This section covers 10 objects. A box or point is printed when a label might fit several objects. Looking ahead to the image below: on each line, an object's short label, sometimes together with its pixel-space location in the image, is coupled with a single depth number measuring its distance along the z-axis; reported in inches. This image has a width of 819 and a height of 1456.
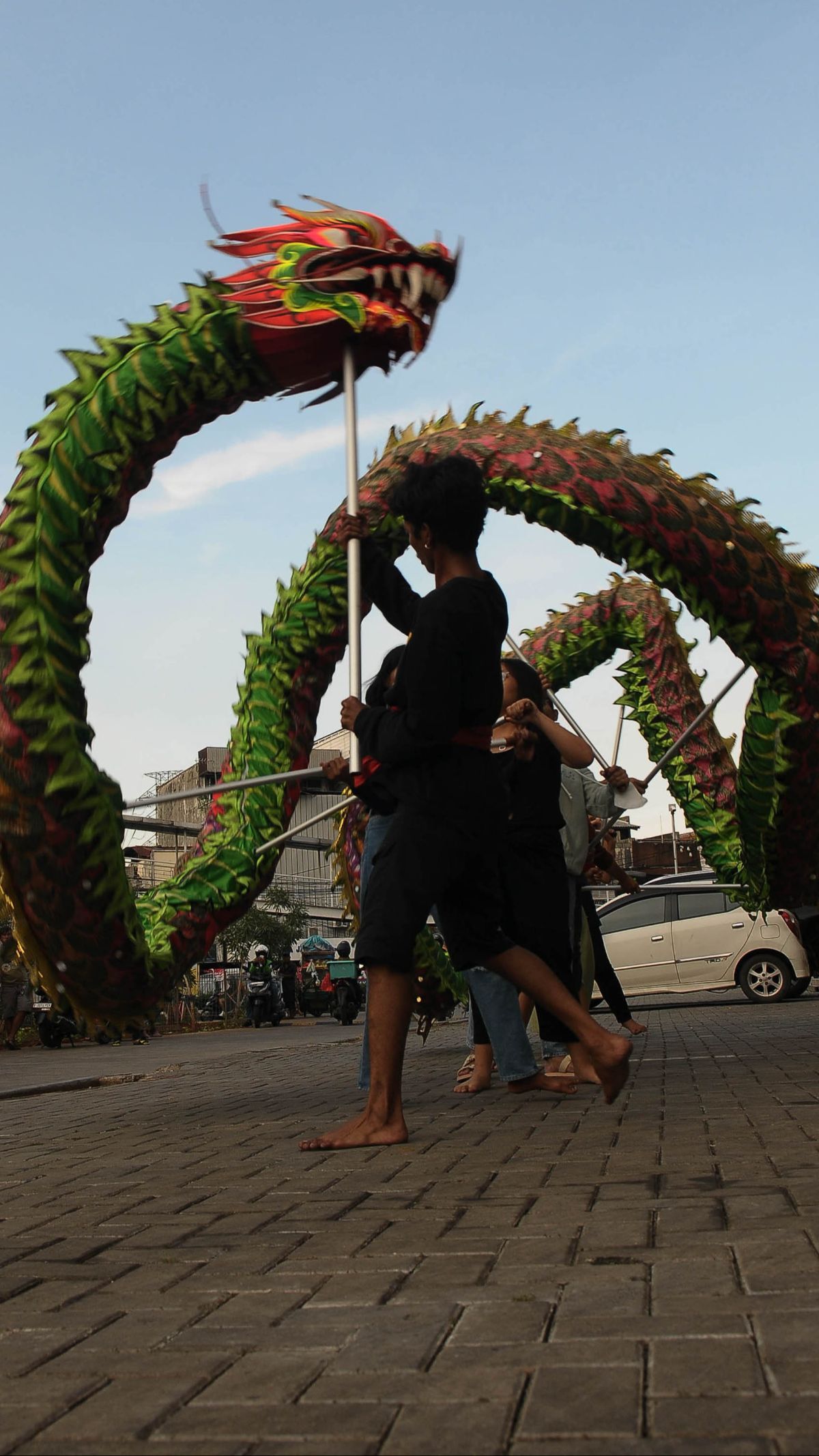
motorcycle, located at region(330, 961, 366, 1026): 1102.4
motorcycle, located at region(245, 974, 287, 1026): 1154.7
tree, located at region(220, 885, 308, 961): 1796.3
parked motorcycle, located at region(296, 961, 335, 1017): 1376.7
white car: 779.4
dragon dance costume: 222.2
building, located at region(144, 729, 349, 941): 1486.2
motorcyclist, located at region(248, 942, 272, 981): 1162.6
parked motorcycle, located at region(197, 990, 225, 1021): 1363.2
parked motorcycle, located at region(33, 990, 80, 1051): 780.6
